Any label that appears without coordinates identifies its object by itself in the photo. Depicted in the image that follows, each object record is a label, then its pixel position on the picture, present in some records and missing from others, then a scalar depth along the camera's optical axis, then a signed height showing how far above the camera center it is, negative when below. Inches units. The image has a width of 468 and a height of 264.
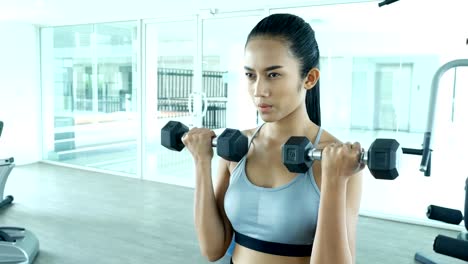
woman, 28.4 -6.0
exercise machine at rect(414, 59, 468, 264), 63.2 -20.4
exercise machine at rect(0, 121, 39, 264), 97.4 -35.1
